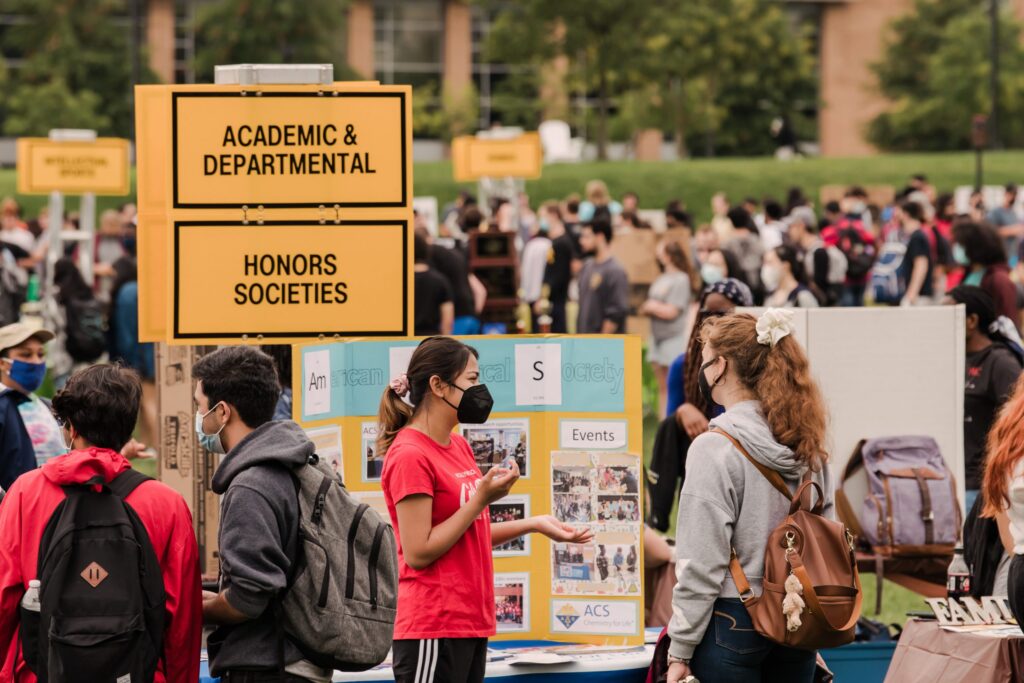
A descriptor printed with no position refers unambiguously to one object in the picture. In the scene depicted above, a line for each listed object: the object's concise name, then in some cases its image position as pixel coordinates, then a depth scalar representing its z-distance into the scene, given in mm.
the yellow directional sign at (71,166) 38469
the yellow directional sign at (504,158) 48437
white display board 15828
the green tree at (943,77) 108437
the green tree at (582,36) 85437
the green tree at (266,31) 101312
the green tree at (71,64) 100937
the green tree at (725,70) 90000
